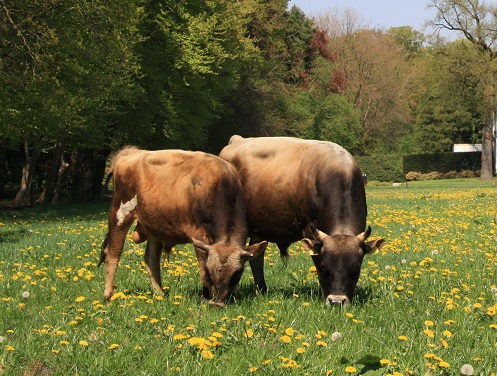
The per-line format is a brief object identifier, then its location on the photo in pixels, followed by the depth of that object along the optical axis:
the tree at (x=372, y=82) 79.44
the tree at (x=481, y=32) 63.78
